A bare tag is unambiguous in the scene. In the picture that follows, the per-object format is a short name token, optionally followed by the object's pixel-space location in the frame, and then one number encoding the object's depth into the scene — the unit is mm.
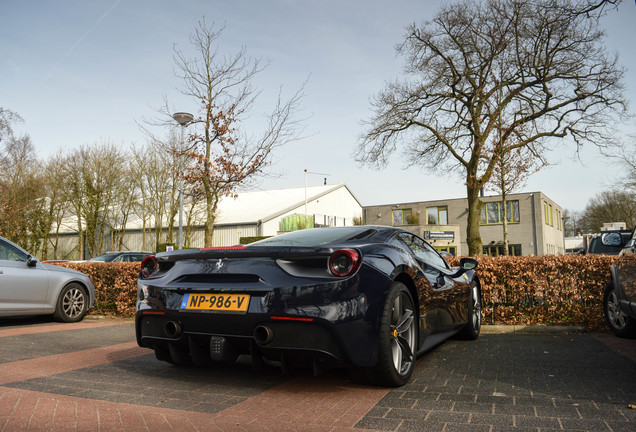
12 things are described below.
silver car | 7480
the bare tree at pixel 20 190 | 31417
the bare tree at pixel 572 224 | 79562
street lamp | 14484
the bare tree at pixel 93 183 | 32875
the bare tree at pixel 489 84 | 18734
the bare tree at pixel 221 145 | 15648
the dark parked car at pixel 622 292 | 4902
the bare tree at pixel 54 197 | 33469
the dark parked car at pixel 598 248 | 11638
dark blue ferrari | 3311
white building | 38219
